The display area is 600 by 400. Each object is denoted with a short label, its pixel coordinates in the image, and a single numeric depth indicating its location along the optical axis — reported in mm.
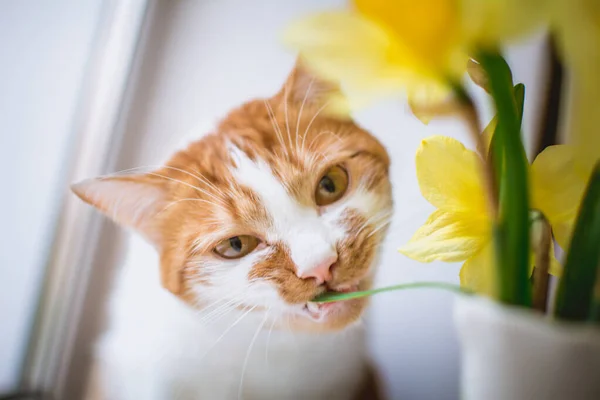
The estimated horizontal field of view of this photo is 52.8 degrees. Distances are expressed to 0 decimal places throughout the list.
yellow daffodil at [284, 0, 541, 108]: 156
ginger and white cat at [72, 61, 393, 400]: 227
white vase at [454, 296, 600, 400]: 156
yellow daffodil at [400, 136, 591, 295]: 187
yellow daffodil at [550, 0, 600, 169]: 161
